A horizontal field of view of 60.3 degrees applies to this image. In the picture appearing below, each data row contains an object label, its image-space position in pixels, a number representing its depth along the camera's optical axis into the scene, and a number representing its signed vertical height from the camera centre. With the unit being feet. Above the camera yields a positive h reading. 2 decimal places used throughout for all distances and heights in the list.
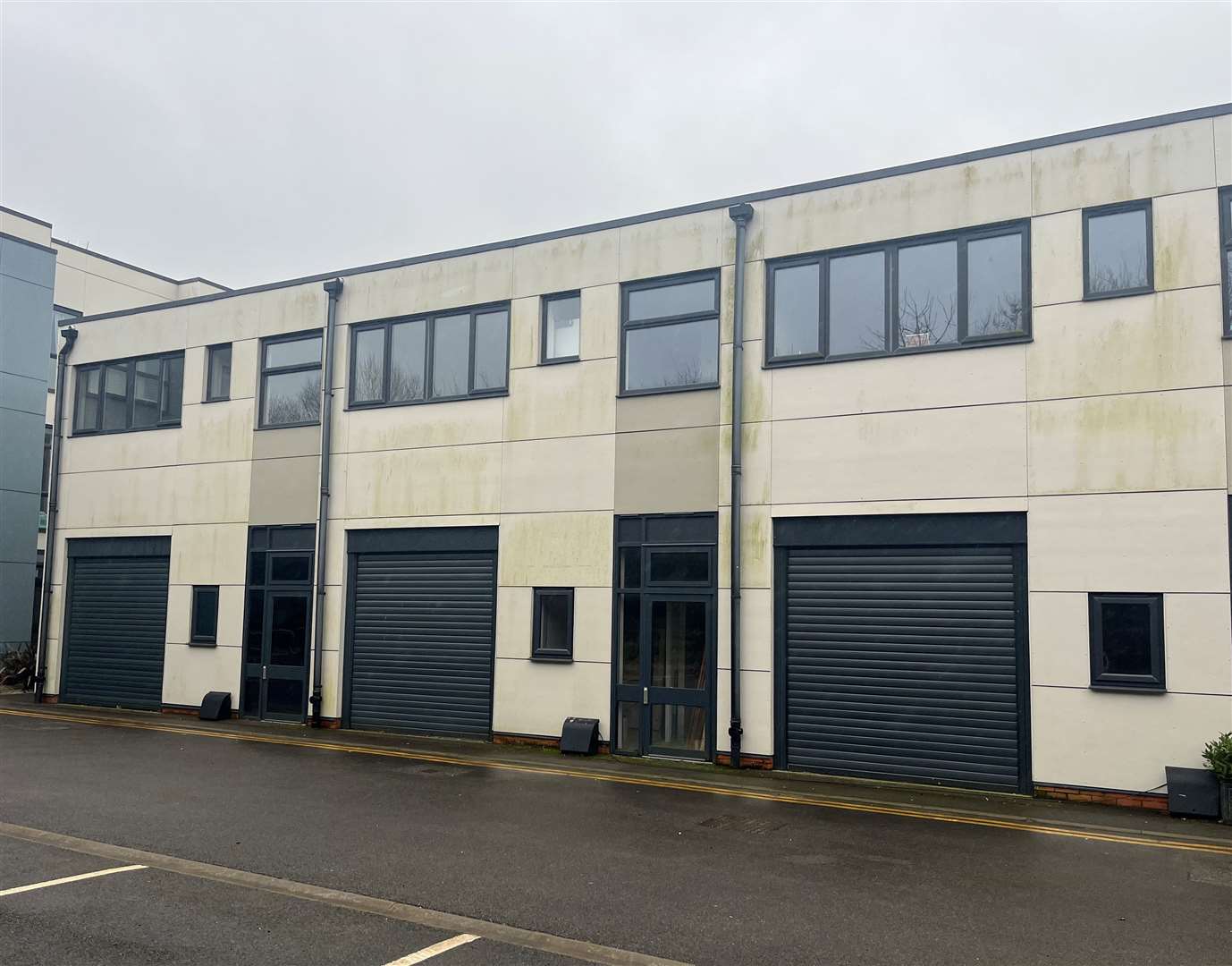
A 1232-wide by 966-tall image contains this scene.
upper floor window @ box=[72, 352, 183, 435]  72.18 +13.18
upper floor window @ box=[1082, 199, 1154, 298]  42.75 +14.59
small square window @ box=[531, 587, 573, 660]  54.80 -1.50
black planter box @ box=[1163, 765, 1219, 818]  38.14 -6.51
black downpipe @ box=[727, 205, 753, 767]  48.91 +8.31
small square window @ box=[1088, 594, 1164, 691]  40.50 -1.21
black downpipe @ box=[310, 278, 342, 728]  62.23 +6.89
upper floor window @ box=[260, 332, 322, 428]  65.67 +12.99
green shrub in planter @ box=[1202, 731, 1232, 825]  37.68 -5.41
